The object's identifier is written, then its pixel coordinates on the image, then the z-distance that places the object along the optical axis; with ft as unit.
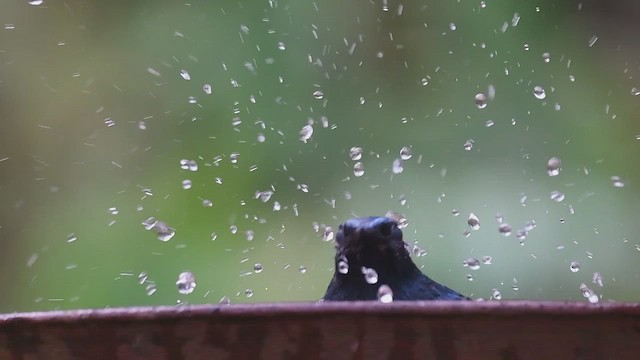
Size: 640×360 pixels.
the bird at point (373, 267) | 14.94
